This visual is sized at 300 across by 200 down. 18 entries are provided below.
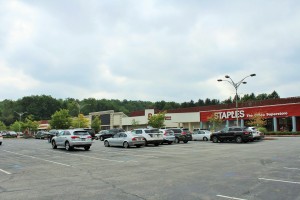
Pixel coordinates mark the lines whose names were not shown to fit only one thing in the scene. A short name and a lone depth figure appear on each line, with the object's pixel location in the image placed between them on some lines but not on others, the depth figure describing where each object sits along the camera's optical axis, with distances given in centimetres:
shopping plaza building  5306
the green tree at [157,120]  6544
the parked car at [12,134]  7950
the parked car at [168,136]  3191
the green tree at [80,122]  7775
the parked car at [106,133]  4394
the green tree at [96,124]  8159
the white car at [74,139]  2423
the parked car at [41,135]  5851
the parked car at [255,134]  3310
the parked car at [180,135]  3412
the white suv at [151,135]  2894
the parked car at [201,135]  3901
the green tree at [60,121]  7939
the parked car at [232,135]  3206
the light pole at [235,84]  3992
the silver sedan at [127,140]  2680
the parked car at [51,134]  4202
